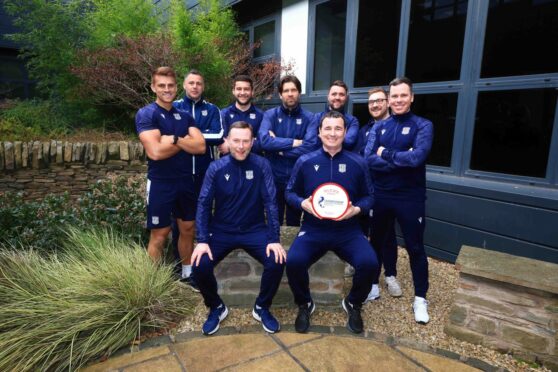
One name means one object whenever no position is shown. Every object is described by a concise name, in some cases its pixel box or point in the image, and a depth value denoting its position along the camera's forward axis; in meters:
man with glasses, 3.25
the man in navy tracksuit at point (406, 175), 2.87
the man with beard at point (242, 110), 3.67
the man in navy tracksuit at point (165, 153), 2.97
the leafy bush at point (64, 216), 3.55
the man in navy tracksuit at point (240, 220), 2.77
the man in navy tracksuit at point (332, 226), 2.75
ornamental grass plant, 2.37
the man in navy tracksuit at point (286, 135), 3.39
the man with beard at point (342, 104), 3.41
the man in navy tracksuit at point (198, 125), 3.49
